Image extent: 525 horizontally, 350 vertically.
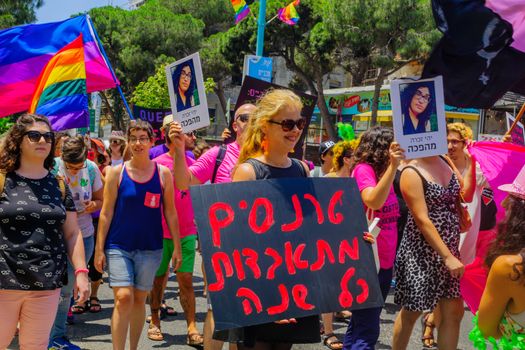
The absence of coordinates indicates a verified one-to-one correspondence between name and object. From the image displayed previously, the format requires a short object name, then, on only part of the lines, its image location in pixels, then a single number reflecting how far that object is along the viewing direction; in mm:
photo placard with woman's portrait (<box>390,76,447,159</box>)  3805
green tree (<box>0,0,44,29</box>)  32781
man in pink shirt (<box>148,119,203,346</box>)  5406
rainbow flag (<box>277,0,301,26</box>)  18170
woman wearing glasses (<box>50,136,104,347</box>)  5405
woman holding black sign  3002
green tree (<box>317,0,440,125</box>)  24953
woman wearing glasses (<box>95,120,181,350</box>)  4328
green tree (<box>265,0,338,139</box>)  29017
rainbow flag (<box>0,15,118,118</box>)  6984
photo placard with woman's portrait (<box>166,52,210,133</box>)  4020
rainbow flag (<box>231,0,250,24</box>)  16484
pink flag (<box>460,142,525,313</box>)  4977
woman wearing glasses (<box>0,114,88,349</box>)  3443
